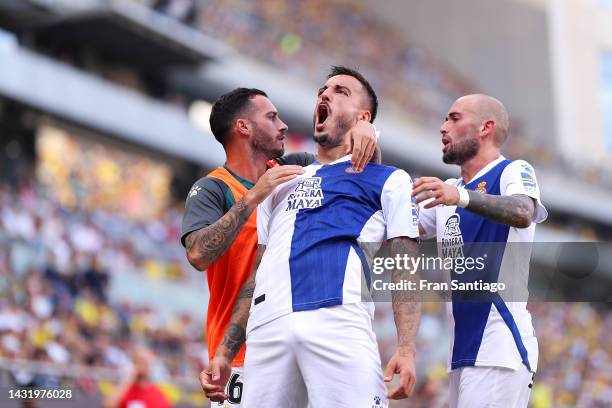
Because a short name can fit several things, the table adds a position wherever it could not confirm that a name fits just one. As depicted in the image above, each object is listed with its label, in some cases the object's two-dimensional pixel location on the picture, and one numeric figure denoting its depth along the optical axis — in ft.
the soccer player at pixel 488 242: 31.17
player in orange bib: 30.19
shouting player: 27.04
